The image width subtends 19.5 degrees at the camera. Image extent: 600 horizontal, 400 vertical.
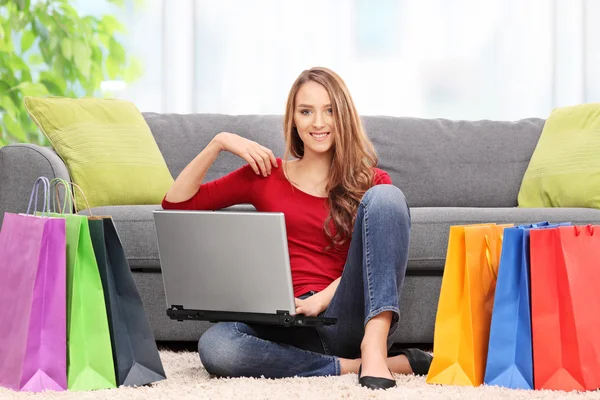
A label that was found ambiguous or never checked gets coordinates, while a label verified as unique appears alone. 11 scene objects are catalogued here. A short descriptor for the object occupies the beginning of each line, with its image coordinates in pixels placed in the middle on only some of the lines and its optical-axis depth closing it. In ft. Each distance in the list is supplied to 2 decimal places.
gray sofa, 19.43
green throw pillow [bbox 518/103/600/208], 18.38
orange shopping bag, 14.62
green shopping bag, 14.41
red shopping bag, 14.34
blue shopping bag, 14.51
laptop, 14.31
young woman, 14.60
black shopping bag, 14.50
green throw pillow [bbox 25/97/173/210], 17.89
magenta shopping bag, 14.34
